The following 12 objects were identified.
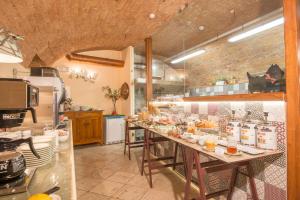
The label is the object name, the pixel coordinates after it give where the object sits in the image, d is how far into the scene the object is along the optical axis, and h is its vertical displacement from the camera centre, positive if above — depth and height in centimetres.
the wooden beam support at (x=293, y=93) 145 +6
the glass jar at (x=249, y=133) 175 -33
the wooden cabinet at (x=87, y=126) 490 -71
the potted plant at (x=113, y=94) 608 +26
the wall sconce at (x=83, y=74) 553 +90
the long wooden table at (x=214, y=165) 147 -67
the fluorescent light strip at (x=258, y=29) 270 +119
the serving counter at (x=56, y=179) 73 -38
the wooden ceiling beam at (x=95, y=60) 538 +137
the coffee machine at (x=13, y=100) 81 +1
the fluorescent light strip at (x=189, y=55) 387 +109
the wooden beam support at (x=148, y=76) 494 +71
